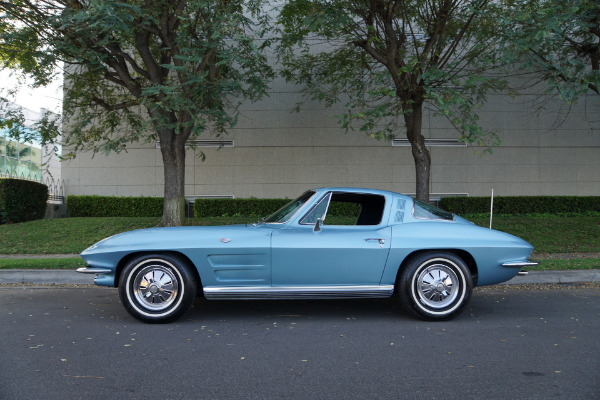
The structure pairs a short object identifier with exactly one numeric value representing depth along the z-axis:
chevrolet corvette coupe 4.98
